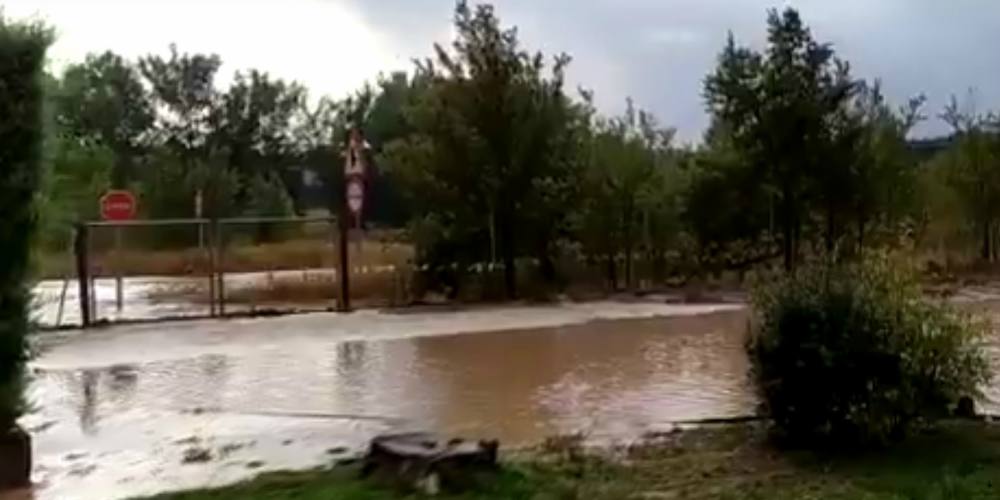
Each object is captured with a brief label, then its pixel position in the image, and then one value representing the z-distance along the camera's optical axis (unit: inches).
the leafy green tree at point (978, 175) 1224.2
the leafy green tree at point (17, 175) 340.8
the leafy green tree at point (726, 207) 1050.1
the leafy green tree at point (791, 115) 1023.6
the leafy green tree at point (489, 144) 951.0
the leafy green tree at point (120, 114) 1975.9
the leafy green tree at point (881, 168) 1046.4
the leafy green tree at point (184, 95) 2101.4
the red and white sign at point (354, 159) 918.4
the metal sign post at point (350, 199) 881.0
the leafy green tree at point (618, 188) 1027.3
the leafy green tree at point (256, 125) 2082.9
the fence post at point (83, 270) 757.9
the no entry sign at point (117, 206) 1045.8
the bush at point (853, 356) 335.3
